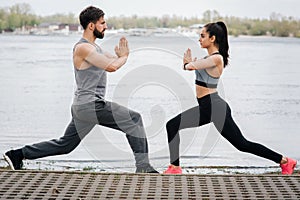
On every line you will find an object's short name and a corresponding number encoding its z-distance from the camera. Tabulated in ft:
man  15.02
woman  15.17
